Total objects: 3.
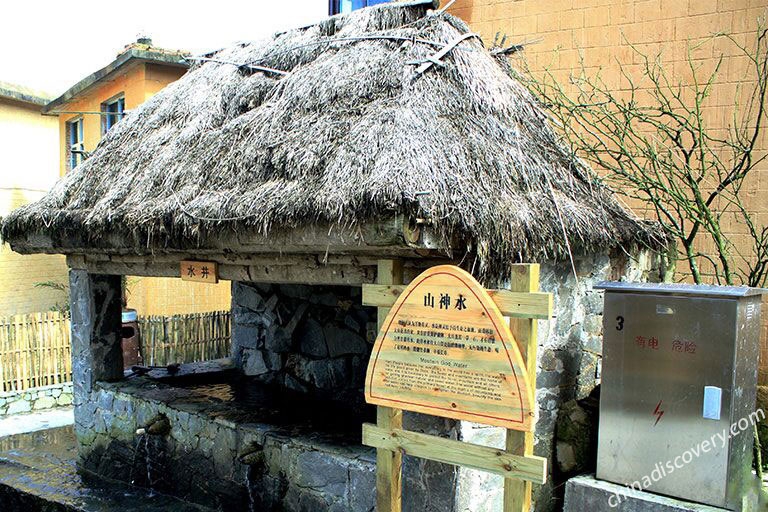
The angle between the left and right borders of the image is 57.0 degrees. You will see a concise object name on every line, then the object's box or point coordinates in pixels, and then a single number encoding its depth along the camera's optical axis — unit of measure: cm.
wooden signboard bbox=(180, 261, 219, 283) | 555
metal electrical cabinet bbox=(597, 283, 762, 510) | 404
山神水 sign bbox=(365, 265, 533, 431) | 339
